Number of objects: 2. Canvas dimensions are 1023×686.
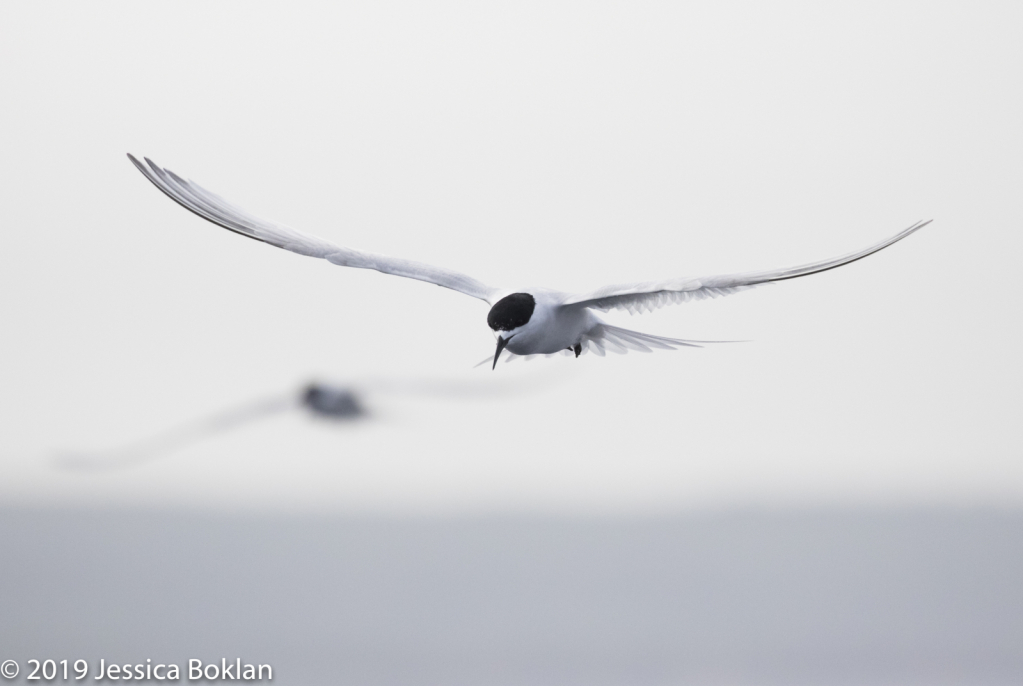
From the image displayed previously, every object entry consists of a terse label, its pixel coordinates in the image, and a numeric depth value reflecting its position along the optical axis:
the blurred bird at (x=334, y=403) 42.12
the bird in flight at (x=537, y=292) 14.34
